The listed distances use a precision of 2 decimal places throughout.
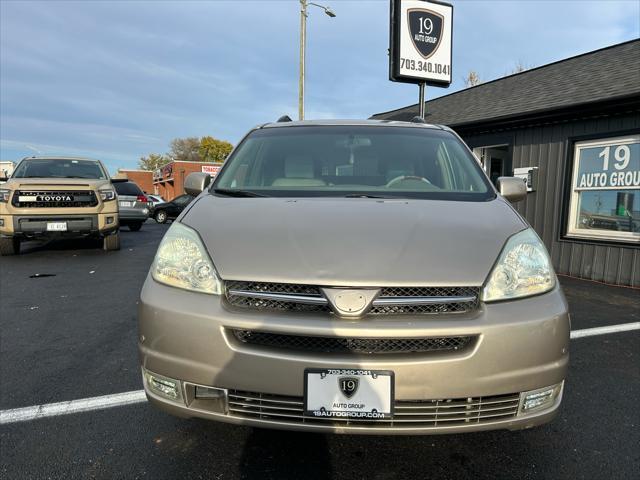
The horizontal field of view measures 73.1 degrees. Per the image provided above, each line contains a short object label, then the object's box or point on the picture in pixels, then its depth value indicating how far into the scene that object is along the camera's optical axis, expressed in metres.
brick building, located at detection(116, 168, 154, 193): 66.00
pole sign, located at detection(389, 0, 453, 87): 9.77
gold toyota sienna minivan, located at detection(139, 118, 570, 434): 1.58
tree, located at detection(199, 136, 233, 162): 73.38
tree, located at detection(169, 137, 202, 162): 76.81
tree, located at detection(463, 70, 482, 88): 31.00
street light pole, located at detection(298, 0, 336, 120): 18.14
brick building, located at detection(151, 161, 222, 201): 47.28
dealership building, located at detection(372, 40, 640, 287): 6.91
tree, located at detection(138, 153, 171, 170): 90.56
